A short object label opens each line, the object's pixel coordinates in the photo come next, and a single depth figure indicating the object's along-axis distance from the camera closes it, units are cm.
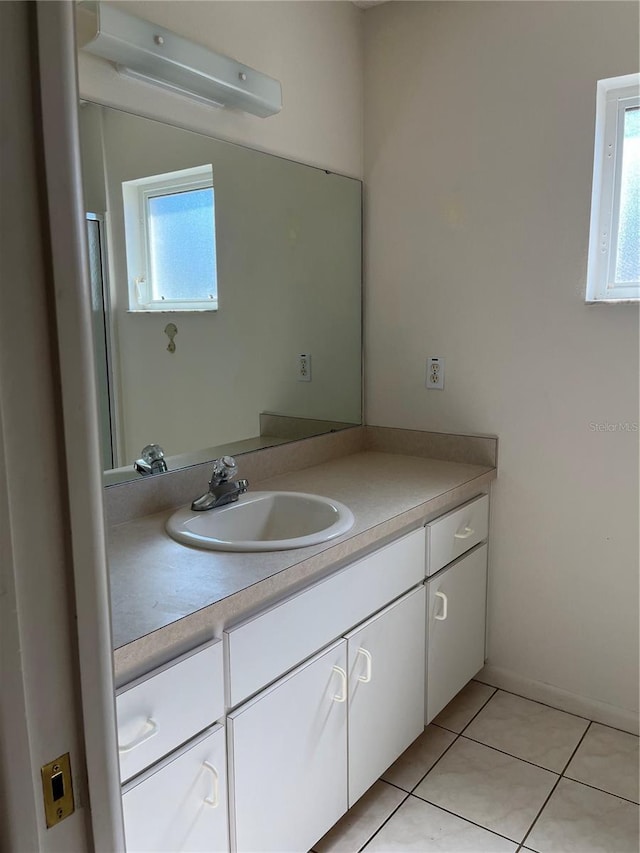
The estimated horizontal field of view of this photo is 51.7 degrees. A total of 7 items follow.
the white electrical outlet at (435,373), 237
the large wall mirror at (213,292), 166
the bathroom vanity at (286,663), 114
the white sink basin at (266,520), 158
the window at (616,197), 200
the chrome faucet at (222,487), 174
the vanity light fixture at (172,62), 150
